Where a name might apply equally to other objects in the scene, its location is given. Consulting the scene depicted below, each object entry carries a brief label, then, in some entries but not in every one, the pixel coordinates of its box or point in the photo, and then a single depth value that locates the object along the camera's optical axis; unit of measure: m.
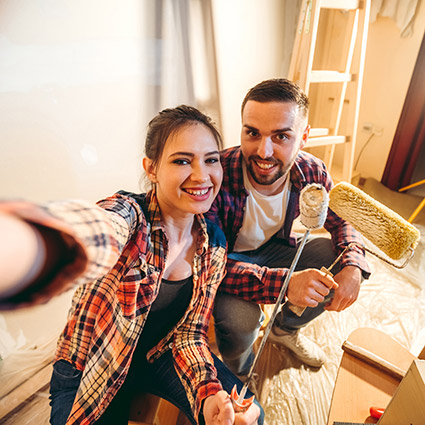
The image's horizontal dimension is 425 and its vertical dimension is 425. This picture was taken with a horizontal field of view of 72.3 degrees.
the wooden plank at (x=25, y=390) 1.10
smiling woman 0.69
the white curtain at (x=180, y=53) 1.23
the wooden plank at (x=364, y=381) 0.71
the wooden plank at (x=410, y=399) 0.44
